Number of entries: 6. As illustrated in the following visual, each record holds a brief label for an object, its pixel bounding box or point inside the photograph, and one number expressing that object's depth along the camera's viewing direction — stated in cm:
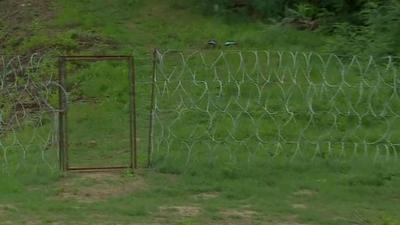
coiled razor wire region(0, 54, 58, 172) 1858
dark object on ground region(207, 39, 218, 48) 3025
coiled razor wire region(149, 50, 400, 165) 1881
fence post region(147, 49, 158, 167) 1816
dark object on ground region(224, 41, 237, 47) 3020
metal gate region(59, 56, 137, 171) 1744
